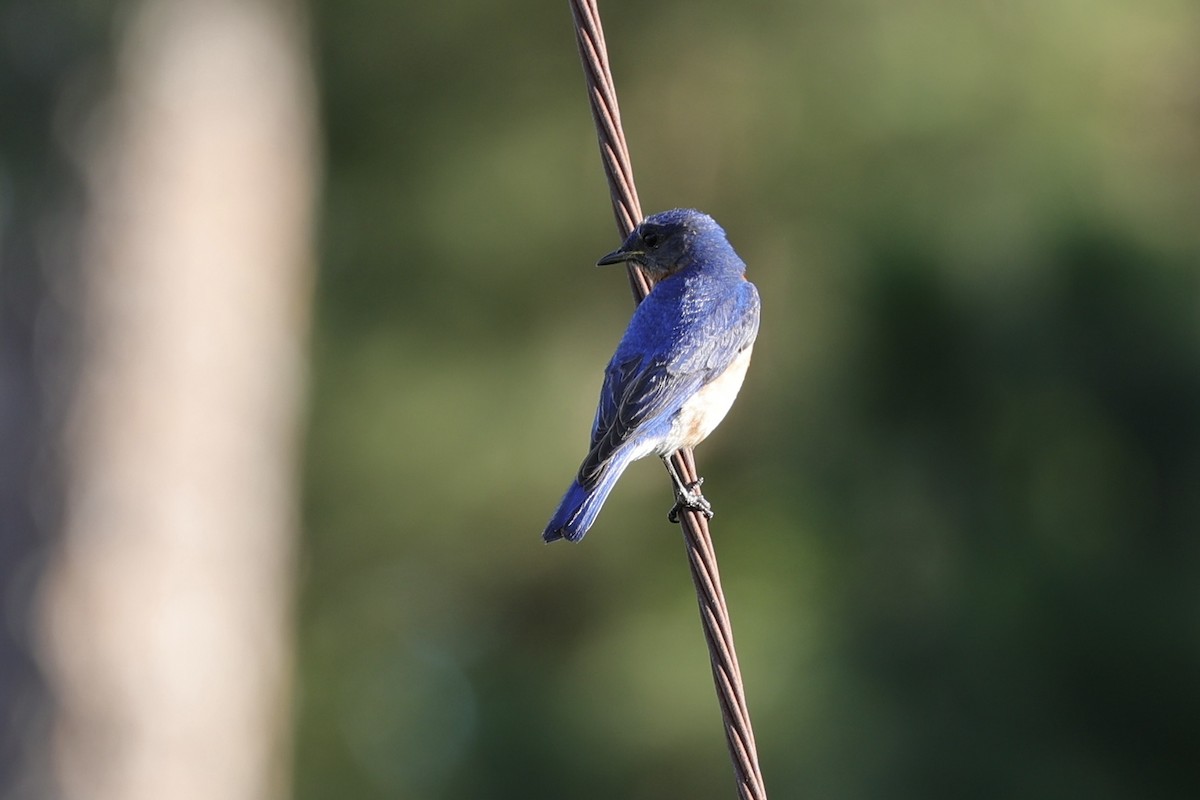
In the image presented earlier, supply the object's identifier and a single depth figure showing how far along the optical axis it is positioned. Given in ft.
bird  32.19
